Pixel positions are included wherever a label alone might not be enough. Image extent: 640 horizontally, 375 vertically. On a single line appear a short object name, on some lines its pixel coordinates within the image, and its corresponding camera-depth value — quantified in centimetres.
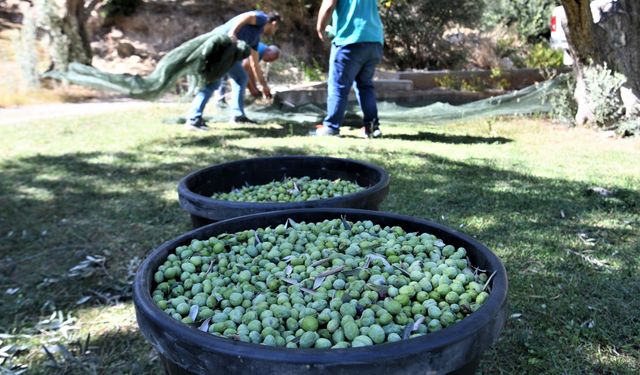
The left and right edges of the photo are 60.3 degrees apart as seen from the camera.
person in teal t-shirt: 545
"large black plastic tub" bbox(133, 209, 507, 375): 107
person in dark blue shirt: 620
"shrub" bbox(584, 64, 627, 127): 613
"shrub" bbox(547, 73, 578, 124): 686
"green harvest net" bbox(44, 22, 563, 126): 548
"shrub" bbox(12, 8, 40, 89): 649
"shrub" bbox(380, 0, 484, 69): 1216
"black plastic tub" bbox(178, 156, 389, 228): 212
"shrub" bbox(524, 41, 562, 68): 1255
